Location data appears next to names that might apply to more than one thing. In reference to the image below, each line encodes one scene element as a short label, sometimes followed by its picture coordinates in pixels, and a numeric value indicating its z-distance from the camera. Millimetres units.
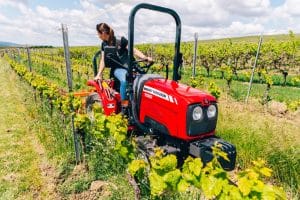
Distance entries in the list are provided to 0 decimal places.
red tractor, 3707
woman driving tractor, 4934
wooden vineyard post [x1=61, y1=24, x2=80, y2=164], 4156
